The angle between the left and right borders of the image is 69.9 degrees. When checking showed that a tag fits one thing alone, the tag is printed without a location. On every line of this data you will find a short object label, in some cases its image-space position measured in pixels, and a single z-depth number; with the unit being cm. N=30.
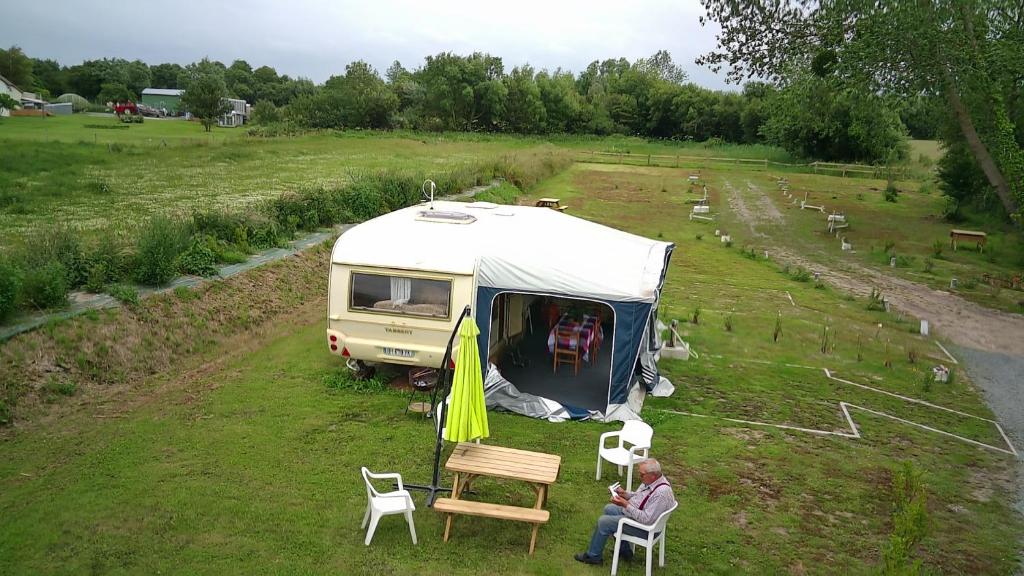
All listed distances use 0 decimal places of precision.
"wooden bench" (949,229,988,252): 2817
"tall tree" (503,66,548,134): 7638
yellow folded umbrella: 777
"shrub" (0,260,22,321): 1111
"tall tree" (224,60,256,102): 13075
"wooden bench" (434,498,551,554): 709
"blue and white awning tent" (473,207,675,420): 1066
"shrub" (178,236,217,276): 1505
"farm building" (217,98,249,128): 8602
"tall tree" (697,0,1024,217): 2164
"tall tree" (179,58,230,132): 6309
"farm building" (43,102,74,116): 7454
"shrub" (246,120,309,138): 5512
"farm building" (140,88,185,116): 10951
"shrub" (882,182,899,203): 4006
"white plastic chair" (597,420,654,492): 862
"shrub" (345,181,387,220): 2286
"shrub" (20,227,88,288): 1280
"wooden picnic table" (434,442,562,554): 719
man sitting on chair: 676
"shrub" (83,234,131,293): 1311
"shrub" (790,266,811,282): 2238
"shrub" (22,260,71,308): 1184
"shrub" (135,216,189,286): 1391
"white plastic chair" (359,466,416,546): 708
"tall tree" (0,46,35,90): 8006
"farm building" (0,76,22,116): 6434
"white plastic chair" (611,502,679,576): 669
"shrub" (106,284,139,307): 1268
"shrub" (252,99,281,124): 7184
